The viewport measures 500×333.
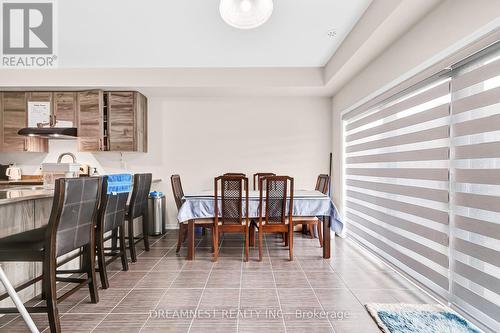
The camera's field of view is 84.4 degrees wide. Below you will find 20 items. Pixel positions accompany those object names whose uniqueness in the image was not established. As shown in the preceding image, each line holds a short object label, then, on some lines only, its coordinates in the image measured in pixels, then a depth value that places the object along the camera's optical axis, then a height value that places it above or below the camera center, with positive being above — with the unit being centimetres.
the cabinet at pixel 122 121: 462 +74
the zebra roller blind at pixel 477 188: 175 -16
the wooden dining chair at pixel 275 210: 327 -55
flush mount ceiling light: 201 +114
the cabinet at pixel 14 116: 457 +82
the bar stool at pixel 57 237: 174 -50
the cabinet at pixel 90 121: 457 +74
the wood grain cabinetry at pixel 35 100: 459 +109
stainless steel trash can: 461 -84
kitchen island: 204 -45
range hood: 424 +52
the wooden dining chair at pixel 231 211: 327 -56
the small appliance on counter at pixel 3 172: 479 -12
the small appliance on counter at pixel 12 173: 465 -13
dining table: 337 -56
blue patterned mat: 187 -112
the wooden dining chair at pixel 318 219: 349 -69
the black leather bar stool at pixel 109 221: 246 -54
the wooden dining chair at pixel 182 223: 341 -68
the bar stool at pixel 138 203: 323 -46
